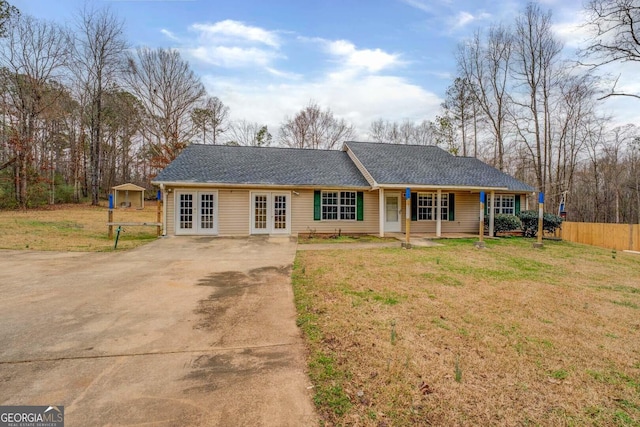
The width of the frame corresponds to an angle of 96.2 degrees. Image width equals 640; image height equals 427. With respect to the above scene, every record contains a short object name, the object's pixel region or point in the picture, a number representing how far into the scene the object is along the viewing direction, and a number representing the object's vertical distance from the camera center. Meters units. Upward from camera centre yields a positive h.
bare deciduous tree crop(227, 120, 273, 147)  28.72 +7.49
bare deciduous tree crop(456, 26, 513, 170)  20.52 +10.44
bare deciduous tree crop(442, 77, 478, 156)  22.56 +8.46
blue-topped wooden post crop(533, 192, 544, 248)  10.68 -0.63
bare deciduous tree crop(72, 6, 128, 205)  21.58 +11.52
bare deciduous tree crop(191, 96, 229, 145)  26.53 +8.51
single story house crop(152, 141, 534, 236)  12.24 +0.69
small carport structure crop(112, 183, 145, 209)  20.33 +0.71
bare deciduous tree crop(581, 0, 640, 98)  10.95 +6.84
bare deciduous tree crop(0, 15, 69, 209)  18.44 +8.62
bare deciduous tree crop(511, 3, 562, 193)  18.73 +9.38
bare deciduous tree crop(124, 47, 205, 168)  23.05 +9.58
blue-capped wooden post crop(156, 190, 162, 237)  11.49 -0.21
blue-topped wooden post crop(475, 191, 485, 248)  10.40 -0.69
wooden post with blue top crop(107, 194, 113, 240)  10.75 -0.24
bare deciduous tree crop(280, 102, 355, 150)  28.41 +7.91
